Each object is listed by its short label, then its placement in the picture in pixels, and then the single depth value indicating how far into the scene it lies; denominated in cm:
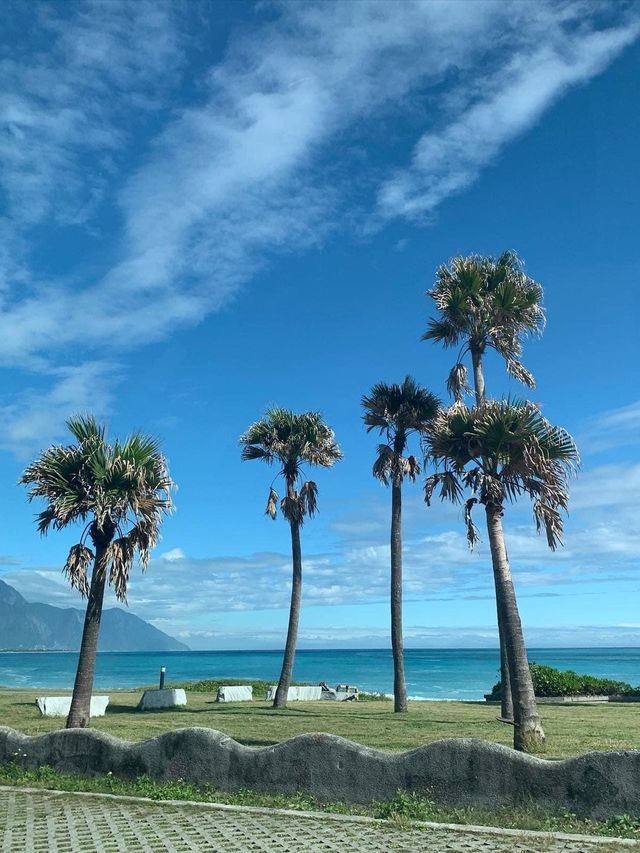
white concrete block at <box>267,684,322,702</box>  3284
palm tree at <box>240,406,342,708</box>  2847
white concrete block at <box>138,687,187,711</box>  2477
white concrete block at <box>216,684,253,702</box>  3008
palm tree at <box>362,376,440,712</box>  2552
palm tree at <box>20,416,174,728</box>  1608
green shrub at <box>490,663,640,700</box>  3088
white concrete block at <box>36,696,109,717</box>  2155
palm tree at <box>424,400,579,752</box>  1541
